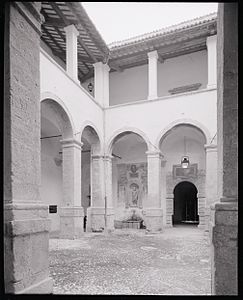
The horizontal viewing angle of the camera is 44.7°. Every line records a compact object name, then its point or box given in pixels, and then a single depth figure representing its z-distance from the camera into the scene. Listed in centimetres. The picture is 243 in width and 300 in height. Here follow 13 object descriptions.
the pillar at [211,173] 1169
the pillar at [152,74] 1338
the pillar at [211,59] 1221
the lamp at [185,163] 1335
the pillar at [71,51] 1116
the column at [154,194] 1265
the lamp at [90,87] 1505
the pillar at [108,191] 1335
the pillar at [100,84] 1391
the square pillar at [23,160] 296
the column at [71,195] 1048
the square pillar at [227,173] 266
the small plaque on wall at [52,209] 1456
